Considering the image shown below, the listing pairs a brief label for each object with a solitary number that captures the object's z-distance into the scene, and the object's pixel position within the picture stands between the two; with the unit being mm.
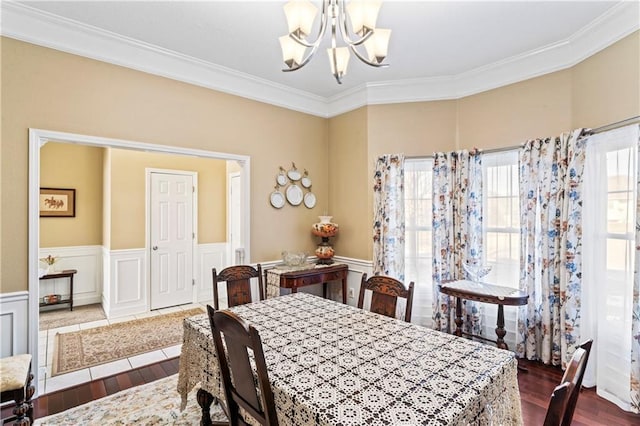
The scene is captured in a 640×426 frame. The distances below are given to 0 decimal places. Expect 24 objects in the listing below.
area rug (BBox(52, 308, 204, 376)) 3156
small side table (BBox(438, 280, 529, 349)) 2834
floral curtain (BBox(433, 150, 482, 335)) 3404
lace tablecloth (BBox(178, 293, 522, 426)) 1133
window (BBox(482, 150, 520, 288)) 3256
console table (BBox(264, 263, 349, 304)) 3518
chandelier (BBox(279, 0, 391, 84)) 1685
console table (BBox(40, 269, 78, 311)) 4598
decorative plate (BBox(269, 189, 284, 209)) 3920
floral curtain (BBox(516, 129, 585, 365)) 2699
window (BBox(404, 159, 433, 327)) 3766
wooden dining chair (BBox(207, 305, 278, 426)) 1201
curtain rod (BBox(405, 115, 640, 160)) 2270
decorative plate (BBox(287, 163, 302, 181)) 4105
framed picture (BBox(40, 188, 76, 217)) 4750
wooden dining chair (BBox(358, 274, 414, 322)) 2266
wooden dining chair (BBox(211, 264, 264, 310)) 2693
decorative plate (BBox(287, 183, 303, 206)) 4089
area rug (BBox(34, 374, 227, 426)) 2229
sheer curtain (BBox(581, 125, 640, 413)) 2301
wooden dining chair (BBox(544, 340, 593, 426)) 857
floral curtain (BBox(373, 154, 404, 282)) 3750
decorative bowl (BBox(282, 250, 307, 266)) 3779
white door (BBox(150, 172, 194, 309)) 4848
